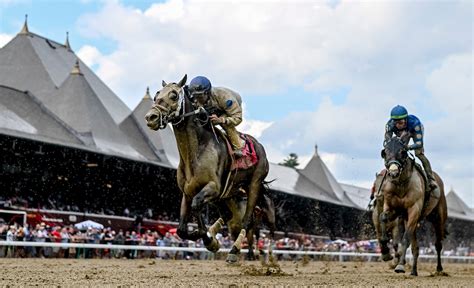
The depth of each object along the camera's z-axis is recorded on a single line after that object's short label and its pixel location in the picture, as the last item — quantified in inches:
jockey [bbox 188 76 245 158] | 443.2
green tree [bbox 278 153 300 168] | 4923.0
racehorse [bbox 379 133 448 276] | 520.7
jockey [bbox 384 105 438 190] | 538.3
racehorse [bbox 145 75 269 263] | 417.4
